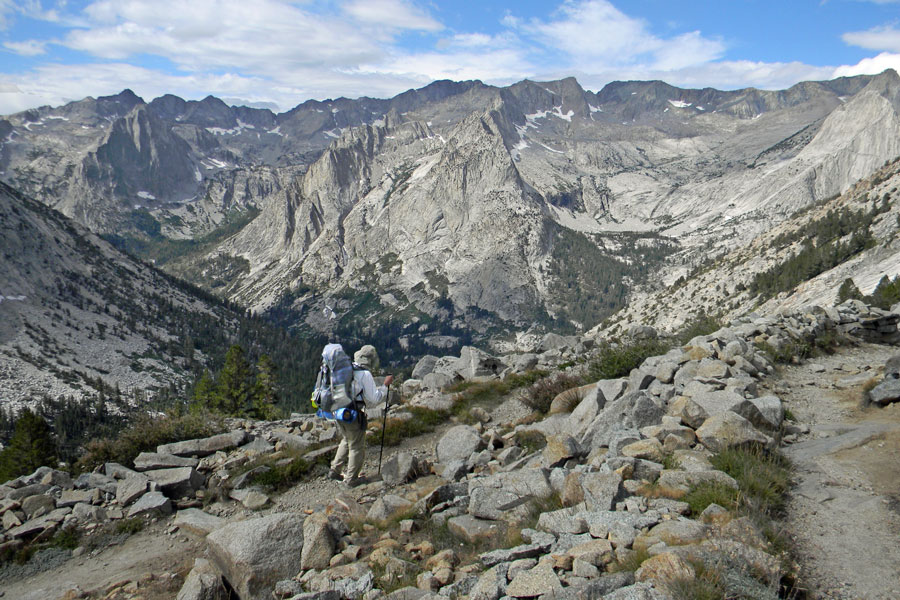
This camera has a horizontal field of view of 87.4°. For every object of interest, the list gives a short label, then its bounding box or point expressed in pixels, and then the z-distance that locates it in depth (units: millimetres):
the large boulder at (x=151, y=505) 9938
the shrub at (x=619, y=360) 17547
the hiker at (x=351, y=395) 10883
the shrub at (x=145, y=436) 13008
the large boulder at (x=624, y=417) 10078
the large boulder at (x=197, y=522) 9141
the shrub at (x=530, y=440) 11773
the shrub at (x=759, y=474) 6527
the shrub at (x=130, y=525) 9500
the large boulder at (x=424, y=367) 26227
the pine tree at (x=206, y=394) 47688
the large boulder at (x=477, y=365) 23094
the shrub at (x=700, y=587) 4223
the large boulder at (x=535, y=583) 4832
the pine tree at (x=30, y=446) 24859
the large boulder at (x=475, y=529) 6965
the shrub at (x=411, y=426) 14588
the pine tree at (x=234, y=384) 45438
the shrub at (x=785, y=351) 17125
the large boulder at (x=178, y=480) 10977
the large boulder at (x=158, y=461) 12273
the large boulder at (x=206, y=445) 13539
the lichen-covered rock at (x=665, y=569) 4537
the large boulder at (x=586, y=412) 11664
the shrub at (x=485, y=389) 17828
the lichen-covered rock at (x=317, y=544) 6992
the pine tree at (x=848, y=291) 37706
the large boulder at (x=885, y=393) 11594
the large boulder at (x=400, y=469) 11156
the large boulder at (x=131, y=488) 10367
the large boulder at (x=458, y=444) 12000
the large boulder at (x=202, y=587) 6375
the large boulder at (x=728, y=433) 8281
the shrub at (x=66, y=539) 9055
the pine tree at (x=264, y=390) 44375
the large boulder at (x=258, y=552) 6609
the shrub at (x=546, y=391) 16123
